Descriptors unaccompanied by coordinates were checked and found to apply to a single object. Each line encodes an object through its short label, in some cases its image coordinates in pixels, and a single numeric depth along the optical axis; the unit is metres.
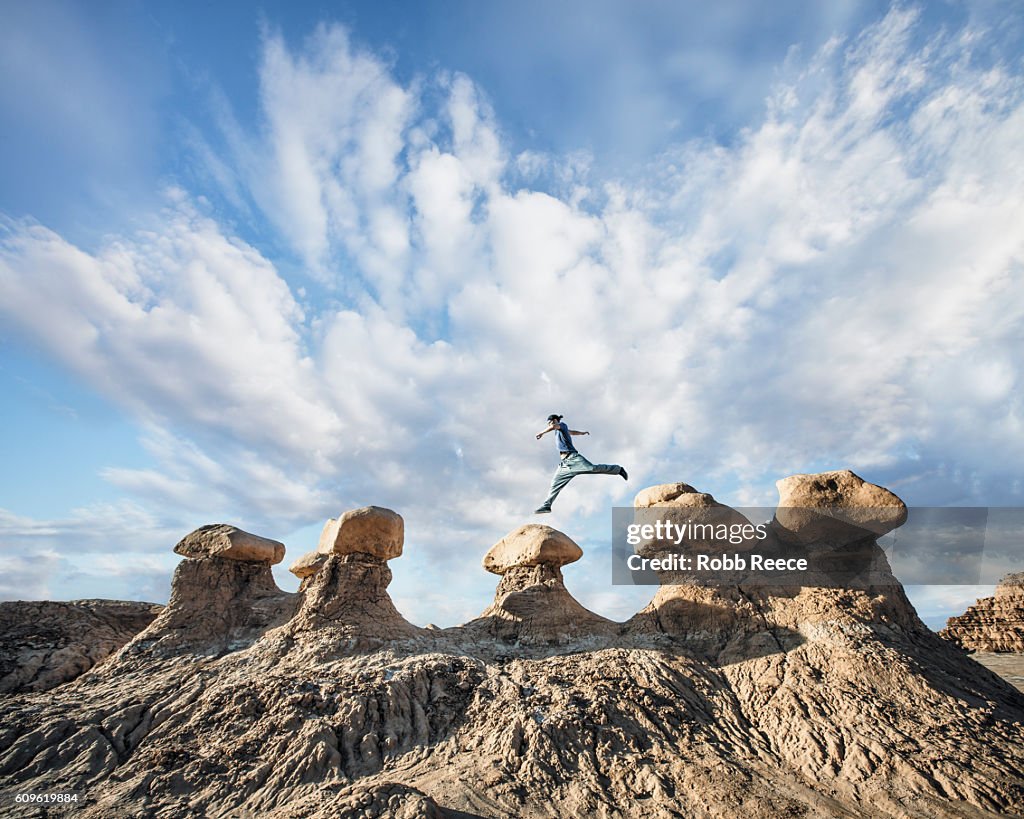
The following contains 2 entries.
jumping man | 12.10
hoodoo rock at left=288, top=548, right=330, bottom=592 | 17.21
